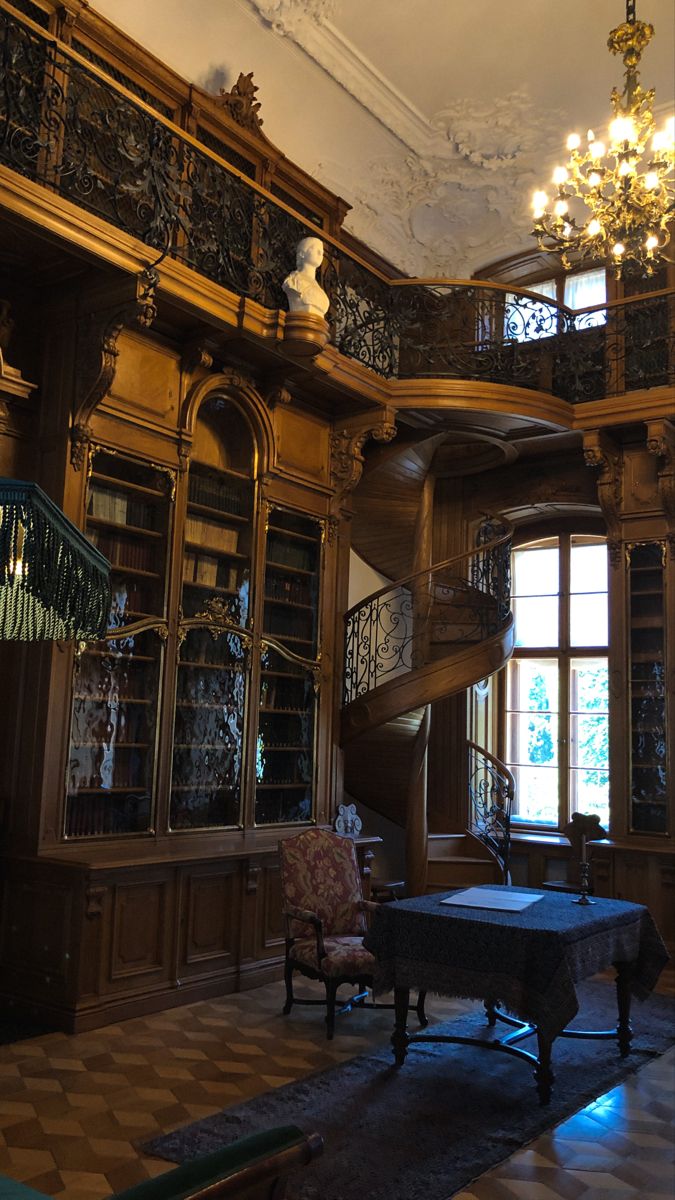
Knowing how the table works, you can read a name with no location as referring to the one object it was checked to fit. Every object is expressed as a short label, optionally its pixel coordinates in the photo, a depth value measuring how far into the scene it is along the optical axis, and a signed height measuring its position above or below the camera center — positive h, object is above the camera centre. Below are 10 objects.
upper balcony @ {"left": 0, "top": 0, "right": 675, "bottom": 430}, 5.25 +3.32
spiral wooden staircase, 7.59 +0.82
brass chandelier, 5.30 +3.14
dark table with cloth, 4.24 -0.86
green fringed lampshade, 1.84 +0.35
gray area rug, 3.51 -1.44
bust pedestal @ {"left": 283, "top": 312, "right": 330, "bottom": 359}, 6.33 +2.69
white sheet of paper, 4.77 -0.68
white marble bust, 6.38 +3.02
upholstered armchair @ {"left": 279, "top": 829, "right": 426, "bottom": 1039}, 5.18 -0.86
